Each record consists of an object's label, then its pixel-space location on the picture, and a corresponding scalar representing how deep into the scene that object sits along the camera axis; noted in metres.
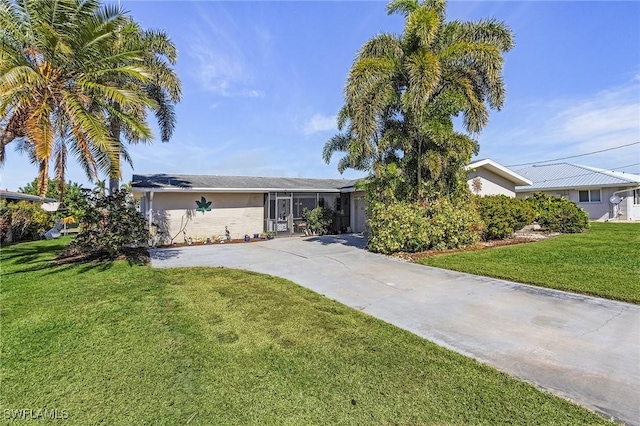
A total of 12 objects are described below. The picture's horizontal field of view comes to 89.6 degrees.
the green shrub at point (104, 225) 10.75
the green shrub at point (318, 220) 18.53
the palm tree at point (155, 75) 12.08
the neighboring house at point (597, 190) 23.44
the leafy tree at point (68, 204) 9.46
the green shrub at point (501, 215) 14.36
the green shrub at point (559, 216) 16.67
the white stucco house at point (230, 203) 15.39
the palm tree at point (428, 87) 11.32
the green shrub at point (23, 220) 17.61
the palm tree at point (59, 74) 7.88
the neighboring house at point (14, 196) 18.70
